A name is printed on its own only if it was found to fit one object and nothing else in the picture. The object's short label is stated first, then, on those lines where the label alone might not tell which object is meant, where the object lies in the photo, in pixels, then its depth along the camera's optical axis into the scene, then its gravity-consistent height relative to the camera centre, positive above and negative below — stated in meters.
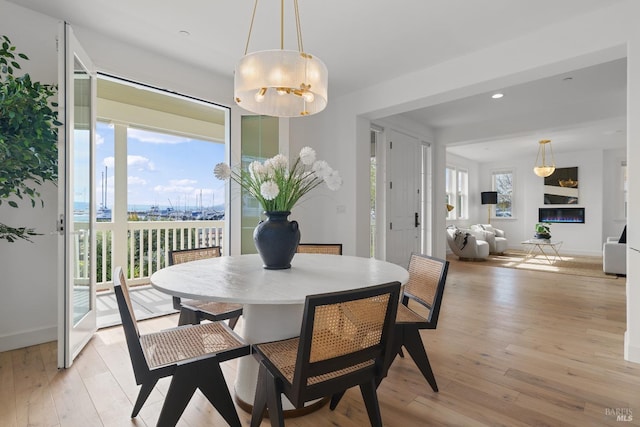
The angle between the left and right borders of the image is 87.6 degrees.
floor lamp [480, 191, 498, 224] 9.49 +0.43
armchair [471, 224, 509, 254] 8.00 -0.64
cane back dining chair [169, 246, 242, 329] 2.04 -0.63
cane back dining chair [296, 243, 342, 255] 2.84 -0.32
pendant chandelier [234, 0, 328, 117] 1.75 +0.74
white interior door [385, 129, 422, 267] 5.04 +0.25
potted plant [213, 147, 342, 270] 1.84 +0.08
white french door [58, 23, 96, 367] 2.22 +0.08
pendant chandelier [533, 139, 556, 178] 7.49 +0.99
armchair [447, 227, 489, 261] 7.19 -0.73
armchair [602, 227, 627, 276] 5.25 -0.72
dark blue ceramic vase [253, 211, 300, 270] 1.84 -0.15
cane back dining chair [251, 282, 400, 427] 1.10 -0.50
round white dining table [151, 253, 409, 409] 1.37 -0.33
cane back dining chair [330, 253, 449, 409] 1.85 -0.61
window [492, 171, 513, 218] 9.76 +0.62
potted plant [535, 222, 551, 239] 7.53 -0.47
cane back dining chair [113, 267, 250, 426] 1.30 -0.63
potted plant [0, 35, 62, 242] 1.98 +0.48
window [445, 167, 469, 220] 9.02 +0.57
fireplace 8.62 -0.07
